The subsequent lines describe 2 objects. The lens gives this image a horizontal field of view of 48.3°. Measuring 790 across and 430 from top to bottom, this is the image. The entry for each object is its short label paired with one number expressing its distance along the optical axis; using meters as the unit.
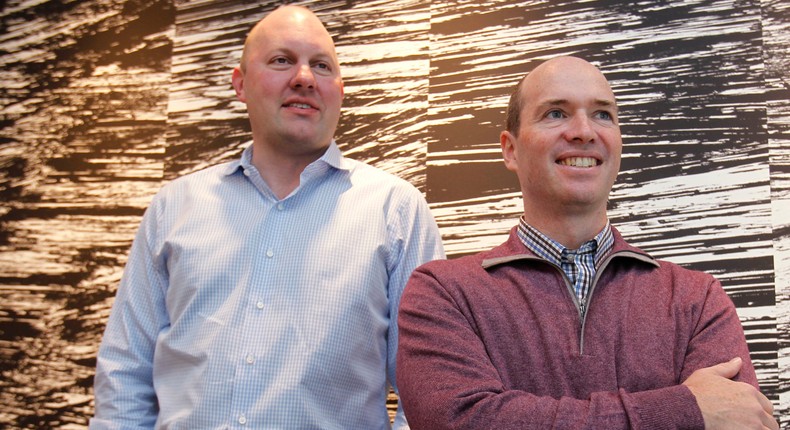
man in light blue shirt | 1.98
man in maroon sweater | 1.49
